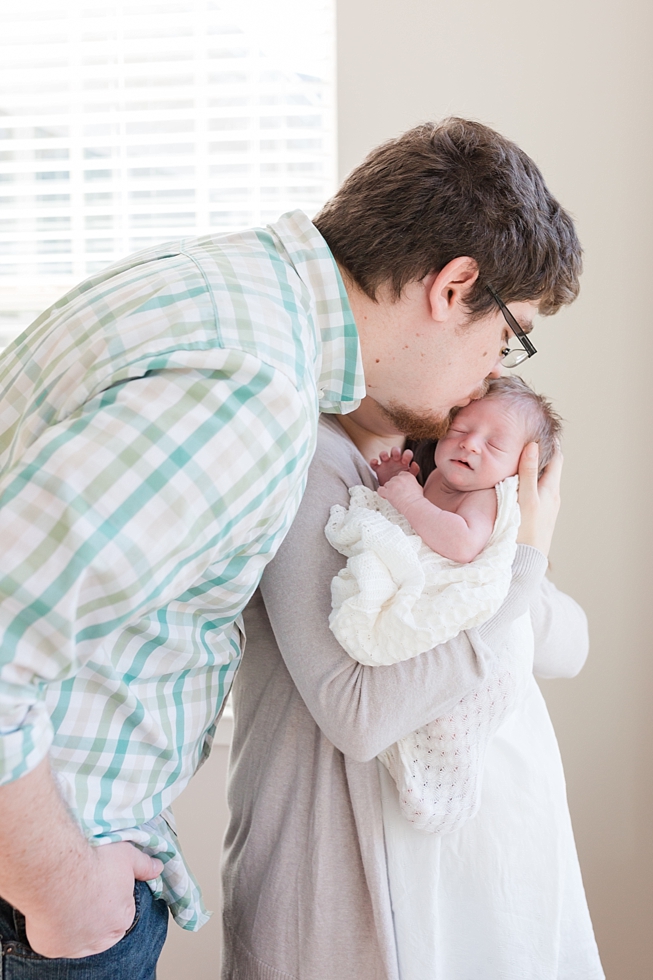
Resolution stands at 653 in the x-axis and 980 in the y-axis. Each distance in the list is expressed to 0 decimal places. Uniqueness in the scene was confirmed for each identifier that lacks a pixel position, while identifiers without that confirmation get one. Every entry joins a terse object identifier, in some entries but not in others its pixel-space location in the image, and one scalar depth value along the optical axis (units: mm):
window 2125
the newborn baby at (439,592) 1015
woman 1033
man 699
